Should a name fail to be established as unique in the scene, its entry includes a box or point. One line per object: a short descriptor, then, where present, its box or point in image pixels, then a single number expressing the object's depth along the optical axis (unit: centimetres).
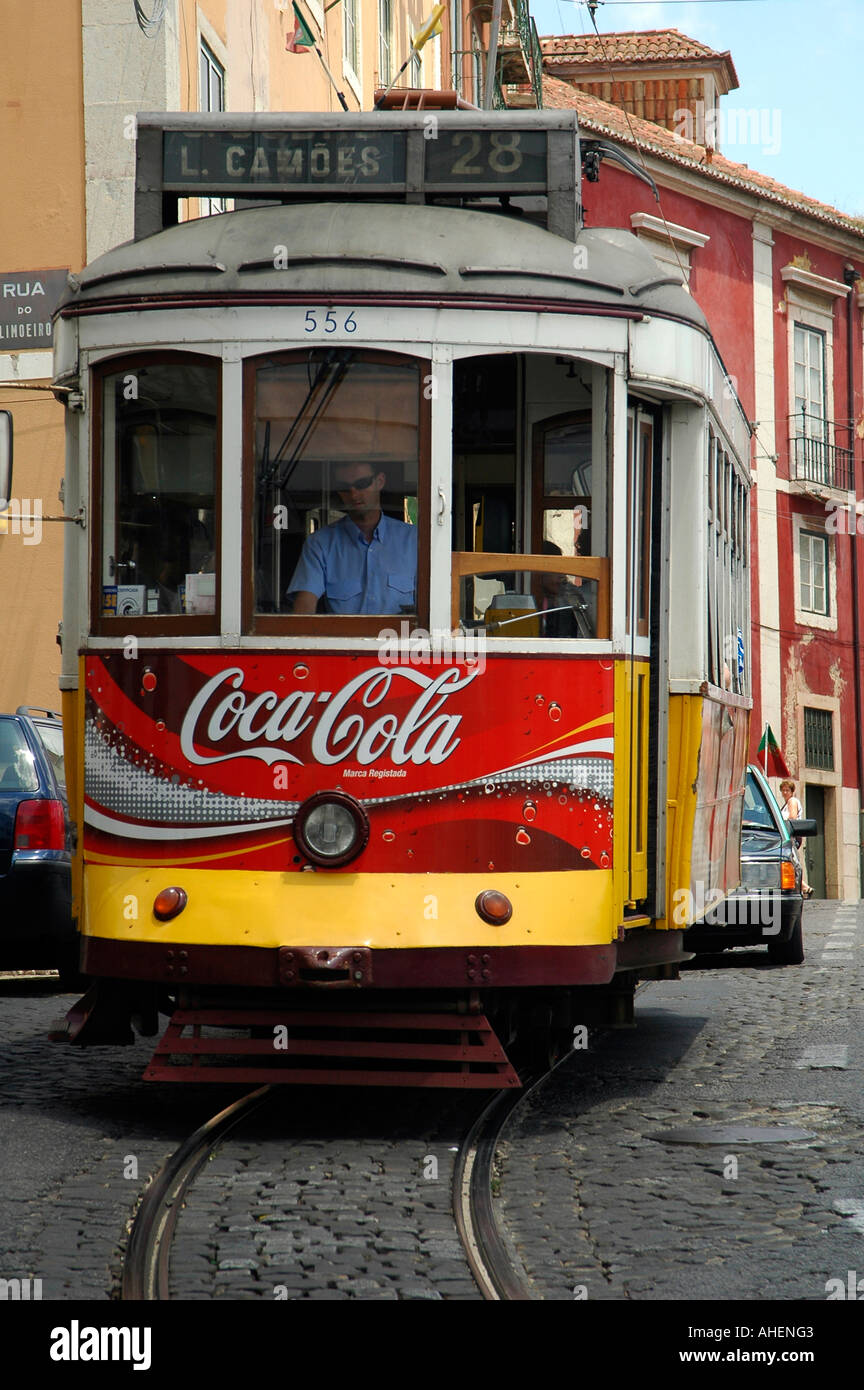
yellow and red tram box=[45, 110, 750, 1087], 708
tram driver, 724
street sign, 1736
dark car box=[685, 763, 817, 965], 1505
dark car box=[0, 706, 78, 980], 1098
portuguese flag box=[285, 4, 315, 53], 2188
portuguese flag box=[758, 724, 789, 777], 3108
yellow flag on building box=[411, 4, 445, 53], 1605
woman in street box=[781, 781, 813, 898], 3209
